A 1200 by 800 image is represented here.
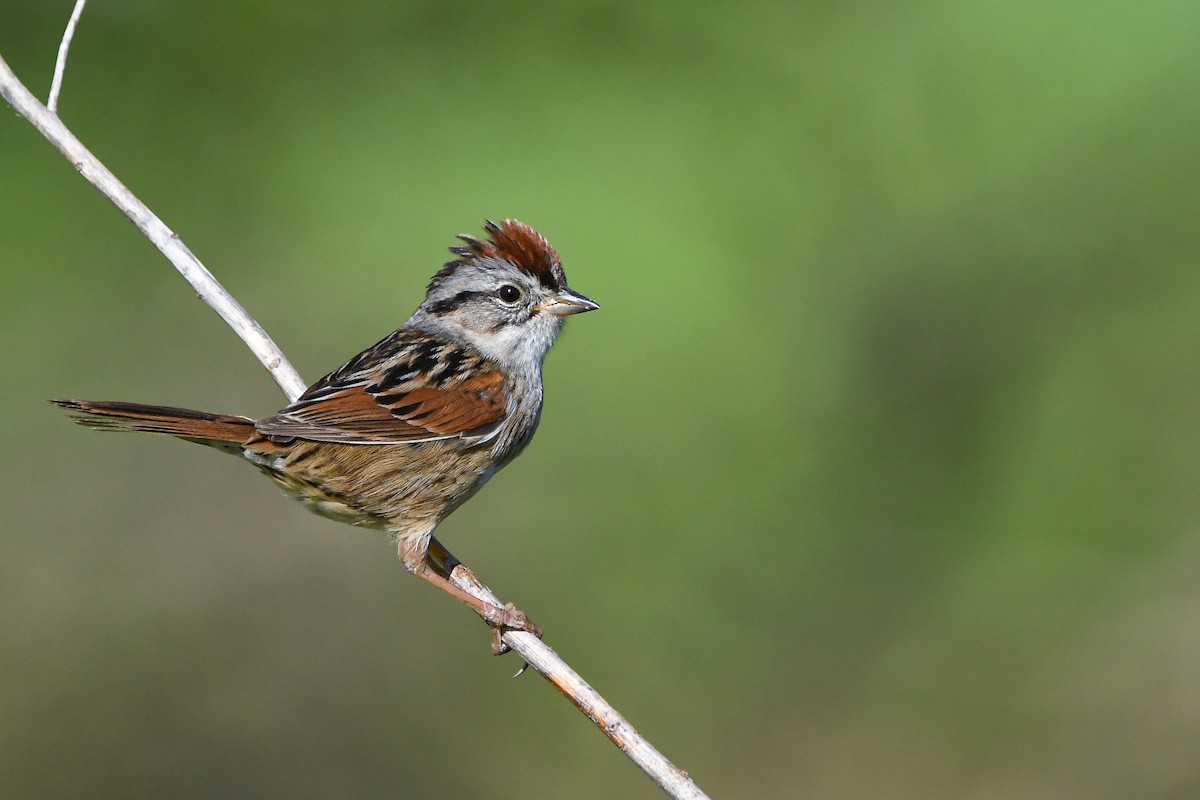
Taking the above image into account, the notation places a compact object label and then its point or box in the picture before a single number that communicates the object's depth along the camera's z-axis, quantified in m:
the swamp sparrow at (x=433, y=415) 7.17
